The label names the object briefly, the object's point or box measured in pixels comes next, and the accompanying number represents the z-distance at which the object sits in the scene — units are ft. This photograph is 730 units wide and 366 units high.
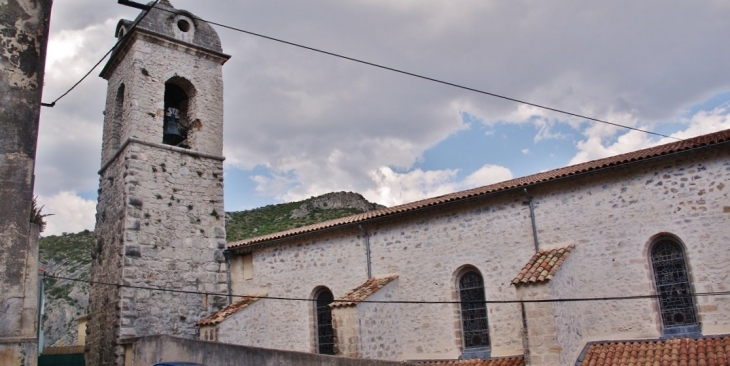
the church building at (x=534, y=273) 35.24
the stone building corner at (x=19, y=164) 15.23
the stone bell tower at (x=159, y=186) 50.88
